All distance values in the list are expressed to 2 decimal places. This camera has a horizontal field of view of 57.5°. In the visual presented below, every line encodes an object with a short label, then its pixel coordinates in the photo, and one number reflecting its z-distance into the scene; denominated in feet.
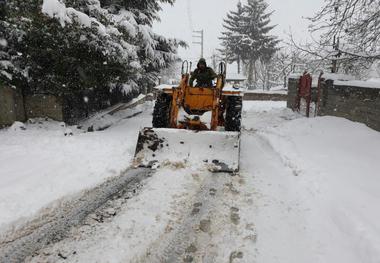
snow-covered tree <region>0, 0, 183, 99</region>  24.22
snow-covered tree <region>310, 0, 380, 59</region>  24.35
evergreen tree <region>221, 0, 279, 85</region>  124.36
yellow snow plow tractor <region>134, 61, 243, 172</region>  18.97
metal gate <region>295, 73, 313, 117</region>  36.19
